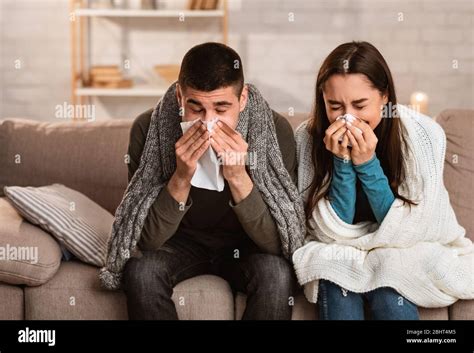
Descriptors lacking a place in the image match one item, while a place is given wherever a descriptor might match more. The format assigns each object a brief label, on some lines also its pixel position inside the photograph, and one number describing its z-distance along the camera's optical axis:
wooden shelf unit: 4.02
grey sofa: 1.98
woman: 1.90
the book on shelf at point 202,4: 4.02
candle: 3.84
